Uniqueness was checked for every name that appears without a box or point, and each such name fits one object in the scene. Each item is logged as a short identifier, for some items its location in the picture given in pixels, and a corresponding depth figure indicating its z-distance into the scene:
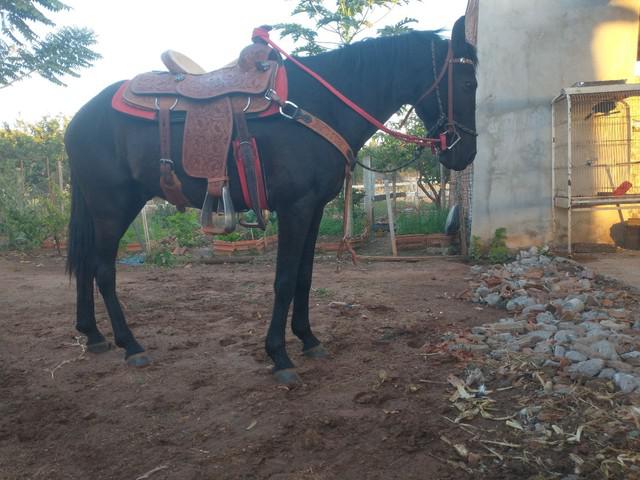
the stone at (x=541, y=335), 3.11
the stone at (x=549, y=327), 3.32
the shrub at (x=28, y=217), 8.87
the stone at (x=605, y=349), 2.67
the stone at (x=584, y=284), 4.57
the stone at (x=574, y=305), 3.73
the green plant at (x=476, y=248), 7.41
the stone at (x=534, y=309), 3.90
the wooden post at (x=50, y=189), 9.92
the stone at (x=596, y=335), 2.92
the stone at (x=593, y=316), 3.50
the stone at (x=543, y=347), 2.89
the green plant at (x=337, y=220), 9.39
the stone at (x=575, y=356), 2.70
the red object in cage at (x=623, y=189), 6.84
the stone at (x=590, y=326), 3.22
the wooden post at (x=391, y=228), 7.86
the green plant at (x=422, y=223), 9.02
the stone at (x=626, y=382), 2.34
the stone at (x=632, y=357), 2.63
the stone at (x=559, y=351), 2.79
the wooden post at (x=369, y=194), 9.44
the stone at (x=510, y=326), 3.45
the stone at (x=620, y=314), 3.58
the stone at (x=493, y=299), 4.48
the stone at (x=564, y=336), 2.98
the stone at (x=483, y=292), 4.75
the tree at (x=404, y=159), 10.16
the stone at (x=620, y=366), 2.53
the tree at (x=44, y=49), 13.14
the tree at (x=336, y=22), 9.41
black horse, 2.84
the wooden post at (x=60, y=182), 9.72
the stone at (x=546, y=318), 3.58
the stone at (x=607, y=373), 2.49
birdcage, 7.20
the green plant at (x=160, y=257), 7.66
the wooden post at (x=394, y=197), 9.82
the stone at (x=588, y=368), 2.54
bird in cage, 7.22
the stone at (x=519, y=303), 4.14
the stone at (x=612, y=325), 3.28
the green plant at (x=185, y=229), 8.69
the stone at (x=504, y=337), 3.23
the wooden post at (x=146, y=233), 8.04
